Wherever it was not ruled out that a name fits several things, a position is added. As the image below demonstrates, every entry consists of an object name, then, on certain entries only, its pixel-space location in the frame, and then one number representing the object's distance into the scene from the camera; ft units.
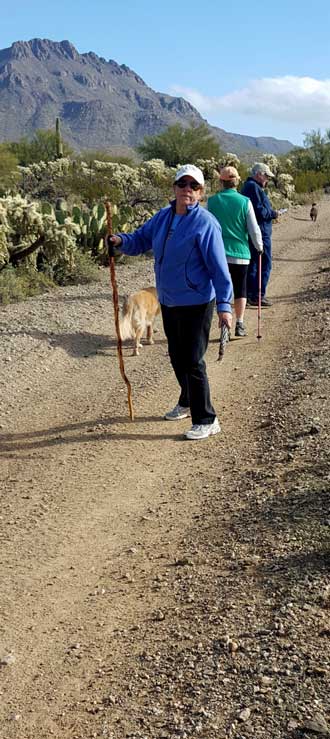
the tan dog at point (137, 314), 27.12
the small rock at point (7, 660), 10.74
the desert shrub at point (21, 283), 34.37
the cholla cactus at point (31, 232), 35.63
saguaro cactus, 110.23
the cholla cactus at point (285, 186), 114.52
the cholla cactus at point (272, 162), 131.13
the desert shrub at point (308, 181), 125.80
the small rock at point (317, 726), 8.69
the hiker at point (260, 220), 32.35
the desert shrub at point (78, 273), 40.29
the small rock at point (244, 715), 9.11
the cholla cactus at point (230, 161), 112.27
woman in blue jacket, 18.26
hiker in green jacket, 27.61
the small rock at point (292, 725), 8.82
